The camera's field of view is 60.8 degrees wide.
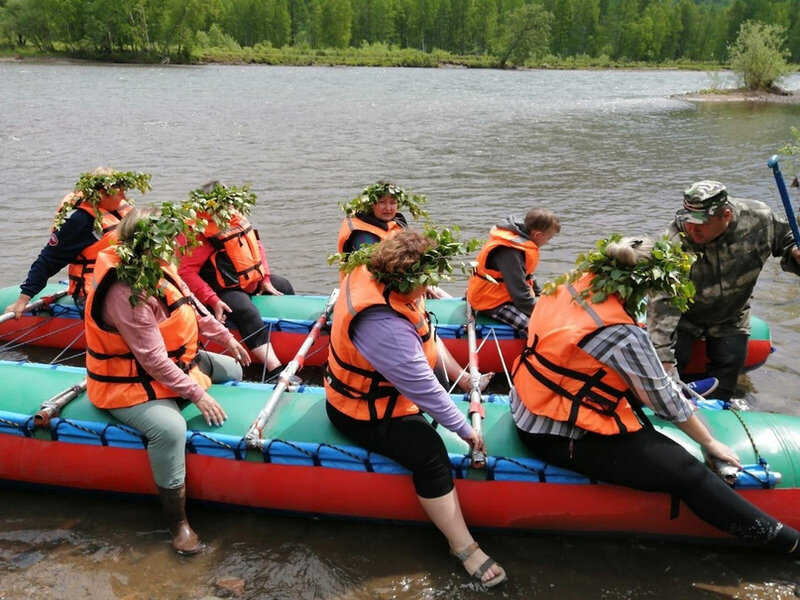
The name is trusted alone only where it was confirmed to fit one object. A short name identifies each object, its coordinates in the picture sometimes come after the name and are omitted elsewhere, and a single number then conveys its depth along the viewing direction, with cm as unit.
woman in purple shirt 354
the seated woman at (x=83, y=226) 584
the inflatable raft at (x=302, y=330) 597
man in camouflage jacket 473
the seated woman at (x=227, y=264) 600
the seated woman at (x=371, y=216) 618
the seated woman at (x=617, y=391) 344
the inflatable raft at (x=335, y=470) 396
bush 3481
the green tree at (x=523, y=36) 6444
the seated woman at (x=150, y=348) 378
